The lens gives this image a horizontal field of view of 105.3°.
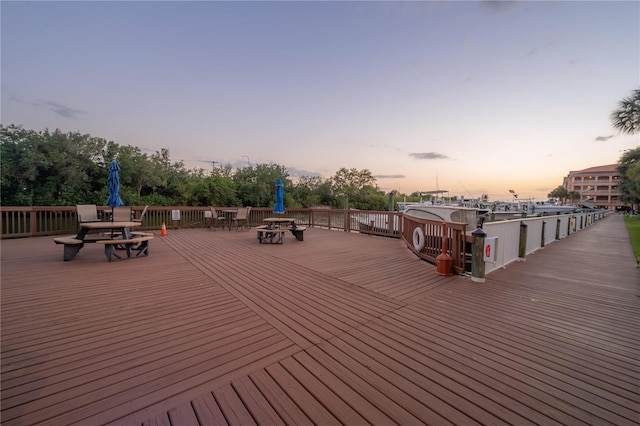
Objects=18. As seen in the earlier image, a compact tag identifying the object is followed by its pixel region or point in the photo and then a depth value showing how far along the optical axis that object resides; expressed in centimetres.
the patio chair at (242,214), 1033
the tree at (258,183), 1723
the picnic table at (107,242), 496
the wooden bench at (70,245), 489
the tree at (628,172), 2092
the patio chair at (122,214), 623
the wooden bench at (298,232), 808
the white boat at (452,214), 717
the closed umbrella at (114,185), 657
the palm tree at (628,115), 1031
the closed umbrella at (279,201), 936
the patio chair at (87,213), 694
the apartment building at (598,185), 6744
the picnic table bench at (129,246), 500
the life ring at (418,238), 555
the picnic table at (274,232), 743
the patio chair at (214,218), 1118
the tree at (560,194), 6911
